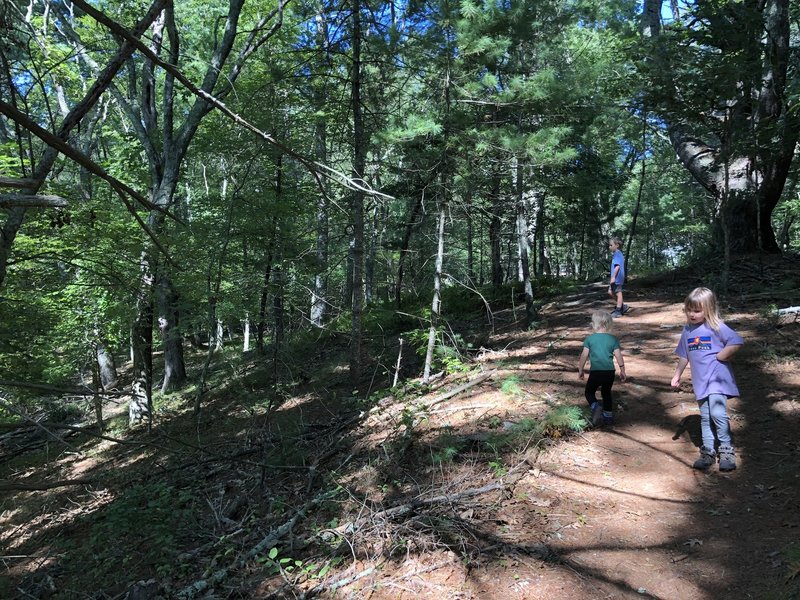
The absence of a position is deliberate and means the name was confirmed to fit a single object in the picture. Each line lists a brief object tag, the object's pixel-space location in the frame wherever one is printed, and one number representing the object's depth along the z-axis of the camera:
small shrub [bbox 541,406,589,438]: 4.99
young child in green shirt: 4.96
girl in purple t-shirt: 4.05
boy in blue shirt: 9.16
